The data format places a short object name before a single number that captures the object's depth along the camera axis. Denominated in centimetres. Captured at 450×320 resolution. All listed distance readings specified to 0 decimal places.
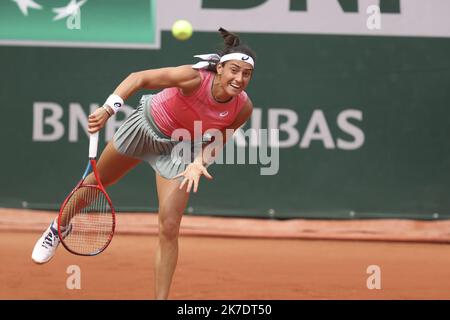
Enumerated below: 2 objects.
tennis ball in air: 934
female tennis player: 725
